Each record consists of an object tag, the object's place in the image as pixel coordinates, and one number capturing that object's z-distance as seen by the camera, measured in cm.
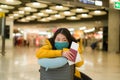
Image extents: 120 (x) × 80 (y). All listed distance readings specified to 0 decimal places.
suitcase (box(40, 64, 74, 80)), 323
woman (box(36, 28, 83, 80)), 321
